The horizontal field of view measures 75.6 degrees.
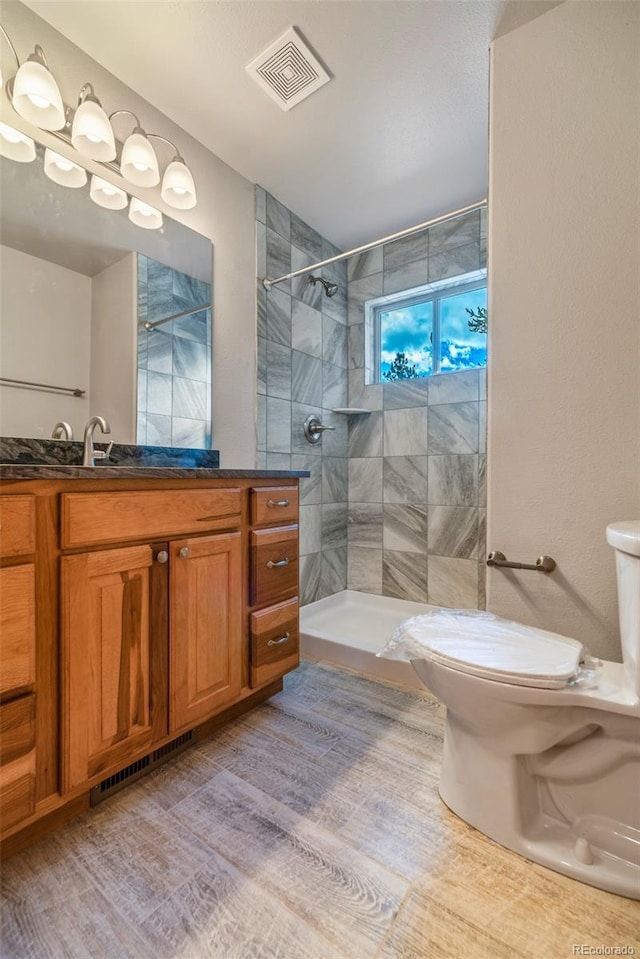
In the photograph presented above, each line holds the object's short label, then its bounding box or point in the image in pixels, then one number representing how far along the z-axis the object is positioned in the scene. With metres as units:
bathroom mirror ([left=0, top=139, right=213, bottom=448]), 1.35
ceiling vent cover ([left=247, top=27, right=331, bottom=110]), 1.46
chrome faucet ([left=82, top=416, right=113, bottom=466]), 1.36
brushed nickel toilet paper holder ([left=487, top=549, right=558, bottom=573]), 1.30
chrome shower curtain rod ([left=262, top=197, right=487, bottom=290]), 1.72
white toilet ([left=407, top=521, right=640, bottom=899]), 0.91
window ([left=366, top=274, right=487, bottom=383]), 2.44
